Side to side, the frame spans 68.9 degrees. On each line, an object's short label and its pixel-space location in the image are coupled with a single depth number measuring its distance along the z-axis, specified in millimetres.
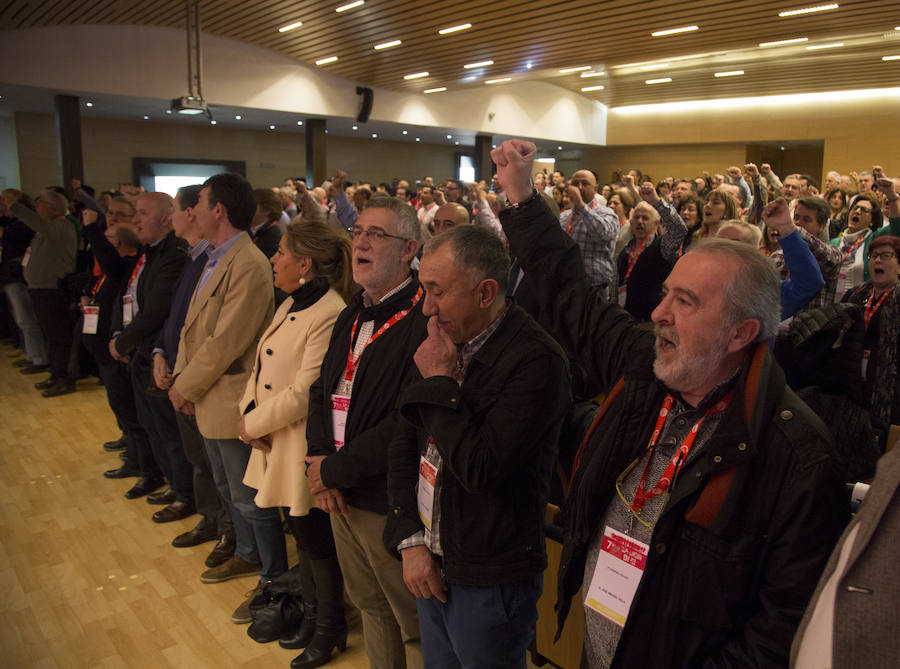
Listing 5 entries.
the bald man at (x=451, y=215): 3648
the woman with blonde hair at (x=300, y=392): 2344
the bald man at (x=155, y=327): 3389
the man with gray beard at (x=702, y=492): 1097
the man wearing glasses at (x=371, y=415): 1931
